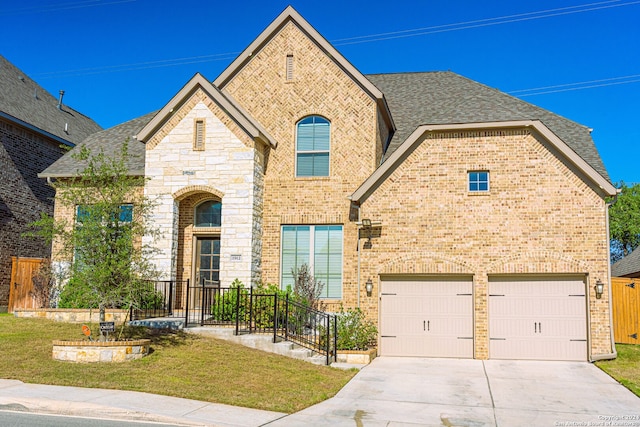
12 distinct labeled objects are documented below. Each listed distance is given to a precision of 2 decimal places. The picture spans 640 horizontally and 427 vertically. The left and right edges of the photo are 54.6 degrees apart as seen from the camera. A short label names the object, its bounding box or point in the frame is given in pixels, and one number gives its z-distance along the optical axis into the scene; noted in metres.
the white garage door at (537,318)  15.95
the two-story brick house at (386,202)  16.11
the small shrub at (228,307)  16.09
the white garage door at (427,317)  16.53
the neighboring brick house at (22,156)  21.72
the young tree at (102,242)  13.18
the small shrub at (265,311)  15.91
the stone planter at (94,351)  12.62
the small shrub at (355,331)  15.77
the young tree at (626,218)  51.56
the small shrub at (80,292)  13.16
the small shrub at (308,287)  17.39
